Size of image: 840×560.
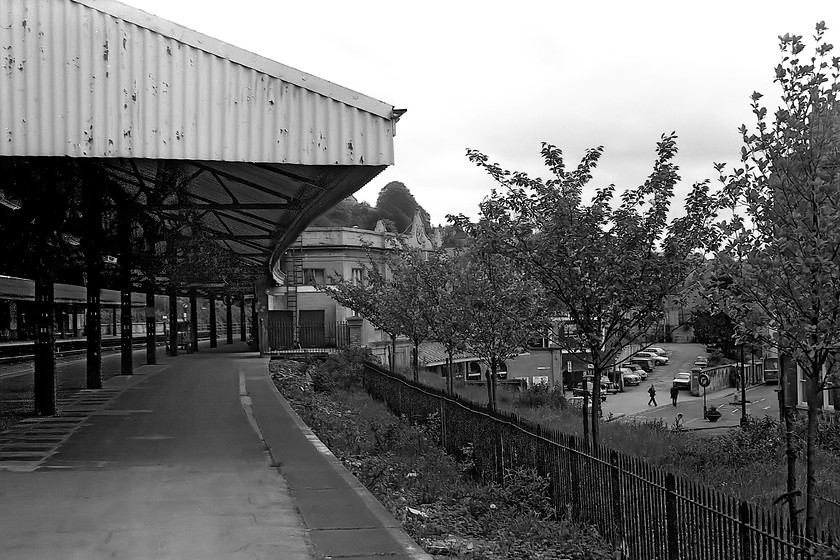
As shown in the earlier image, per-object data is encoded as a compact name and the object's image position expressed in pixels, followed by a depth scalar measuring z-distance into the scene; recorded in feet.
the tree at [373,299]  95.61
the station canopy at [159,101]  35.58
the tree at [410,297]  81.46
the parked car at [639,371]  258.78
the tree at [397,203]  458.50
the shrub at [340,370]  90.79
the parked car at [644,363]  286.46
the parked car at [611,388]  194.94
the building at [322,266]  176.55
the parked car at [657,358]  302.08
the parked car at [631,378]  247.29
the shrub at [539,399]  86.99
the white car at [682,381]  214.48
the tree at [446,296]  67.05
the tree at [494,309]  52.19
